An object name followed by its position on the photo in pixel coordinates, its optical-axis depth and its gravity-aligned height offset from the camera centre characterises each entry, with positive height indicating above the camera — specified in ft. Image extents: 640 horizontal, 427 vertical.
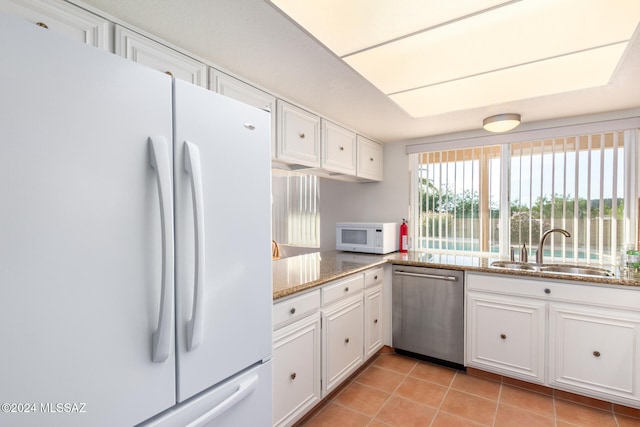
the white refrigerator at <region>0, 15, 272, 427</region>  2.18 -0.28
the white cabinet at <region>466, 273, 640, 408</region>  6.63 -2.88
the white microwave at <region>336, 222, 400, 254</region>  10.34 -0.91
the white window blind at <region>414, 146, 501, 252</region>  10.07 +0.38
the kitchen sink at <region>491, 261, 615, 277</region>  7.84 -1.55
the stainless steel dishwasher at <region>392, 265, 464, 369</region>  8.49 -2.93
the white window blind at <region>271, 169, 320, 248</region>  12.90 +0.03
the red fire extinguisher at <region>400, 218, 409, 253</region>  11.17 -1.02
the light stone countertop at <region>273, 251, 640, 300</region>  6.43 -1.48
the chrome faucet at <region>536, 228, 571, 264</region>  8.22 -0.84
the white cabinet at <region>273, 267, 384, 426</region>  5.66 -2.82
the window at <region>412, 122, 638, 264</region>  8.34 +0.44
